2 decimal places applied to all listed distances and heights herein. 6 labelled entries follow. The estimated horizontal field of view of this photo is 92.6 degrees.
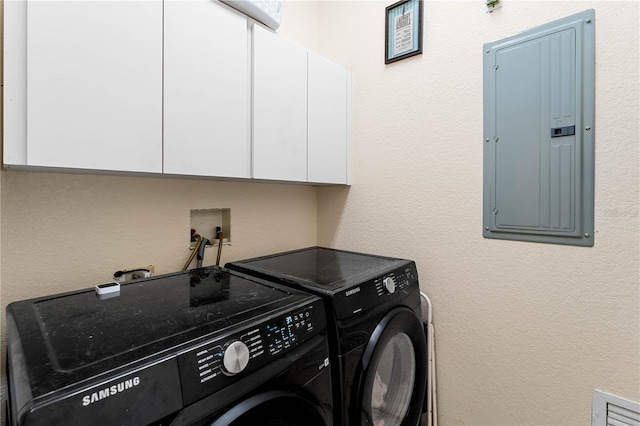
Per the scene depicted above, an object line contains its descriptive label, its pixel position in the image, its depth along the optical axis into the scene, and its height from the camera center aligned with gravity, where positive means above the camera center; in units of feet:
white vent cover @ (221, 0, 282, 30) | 4.30 +2.97
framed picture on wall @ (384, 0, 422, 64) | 5.33 +3.30
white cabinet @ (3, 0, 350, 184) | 2.81 +1.41
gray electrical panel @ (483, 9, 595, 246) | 3.88 +1.12
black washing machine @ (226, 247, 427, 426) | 3.45 -1.44
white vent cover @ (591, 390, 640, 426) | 3.61 -2.38
